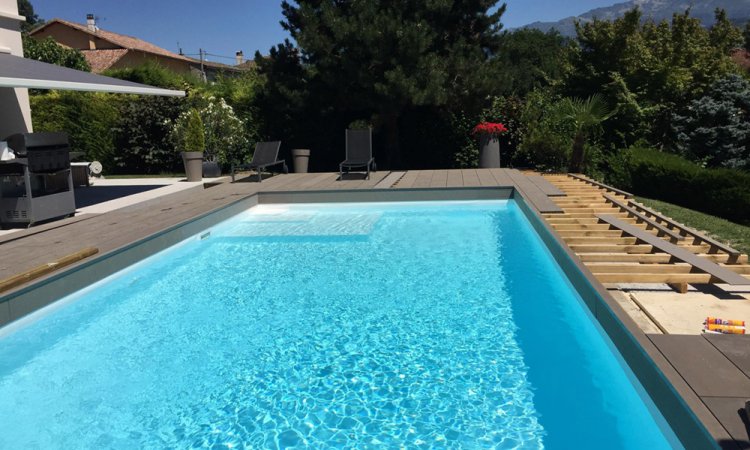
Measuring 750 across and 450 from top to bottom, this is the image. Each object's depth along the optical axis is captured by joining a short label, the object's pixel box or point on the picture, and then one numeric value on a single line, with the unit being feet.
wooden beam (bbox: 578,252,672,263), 18.95
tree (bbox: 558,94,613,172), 42.87
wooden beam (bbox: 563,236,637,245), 21.67
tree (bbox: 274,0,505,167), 43.96
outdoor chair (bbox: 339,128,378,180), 43.96
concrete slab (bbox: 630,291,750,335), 14.41
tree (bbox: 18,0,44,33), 259.60
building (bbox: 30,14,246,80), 150.00
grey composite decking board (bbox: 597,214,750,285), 16.76
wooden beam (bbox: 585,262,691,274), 17.52
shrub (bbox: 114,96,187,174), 50.78
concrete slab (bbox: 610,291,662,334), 14.26
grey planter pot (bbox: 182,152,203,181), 43.78
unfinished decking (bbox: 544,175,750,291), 17.40
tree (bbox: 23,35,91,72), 91.20
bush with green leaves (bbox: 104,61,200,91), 61.25
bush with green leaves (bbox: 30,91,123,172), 51.67
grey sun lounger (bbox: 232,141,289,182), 43.01
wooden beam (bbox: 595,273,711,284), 16.93
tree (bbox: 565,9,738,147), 46.60
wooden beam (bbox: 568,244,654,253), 20.44
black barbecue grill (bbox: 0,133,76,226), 25.68
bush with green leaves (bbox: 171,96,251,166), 48.03
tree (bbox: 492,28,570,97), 48.08
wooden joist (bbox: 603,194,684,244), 22.05
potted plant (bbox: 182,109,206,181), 43.91
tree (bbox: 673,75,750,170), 40.68
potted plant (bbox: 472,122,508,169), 47.83
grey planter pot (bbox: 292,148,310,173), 48.85
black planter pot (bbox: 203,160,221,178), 46.97
